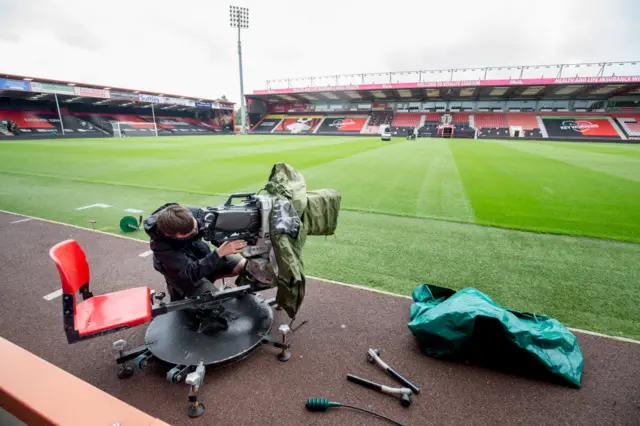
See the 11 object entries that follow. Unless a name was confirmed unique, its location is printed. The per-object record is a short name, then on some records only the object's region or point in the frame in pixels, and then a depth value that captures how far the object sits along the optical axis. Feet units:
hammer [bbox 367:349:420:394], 8.66
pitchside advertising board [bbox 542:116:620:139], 140.26
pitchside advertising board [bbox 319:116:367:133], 179.42
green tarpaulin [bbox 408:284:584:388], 8.91
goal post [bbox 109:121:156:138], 138.62
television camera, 8.52
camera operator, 8.47
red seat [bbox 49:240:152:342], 7.45
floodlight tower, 171.12
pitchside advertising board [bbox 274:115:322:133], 188.75
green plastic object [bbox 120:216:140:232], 20.15
